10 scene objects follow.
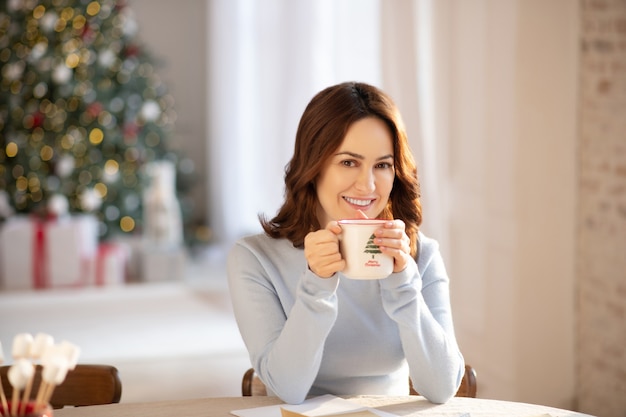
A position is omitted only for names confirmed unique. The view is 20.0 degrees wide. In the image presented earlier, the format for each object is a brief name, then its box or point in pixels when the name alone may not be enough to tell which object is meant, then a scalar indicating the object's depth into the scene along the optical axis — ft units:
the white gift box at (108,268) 24.79
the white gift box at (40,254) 24.31
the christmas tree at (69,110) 26.47
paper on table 8.96
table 8.99
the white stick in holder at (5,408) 7.81
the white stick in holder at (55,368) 7.65
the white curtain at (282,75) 16.49
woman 9.35
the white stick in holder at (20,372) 7.67
